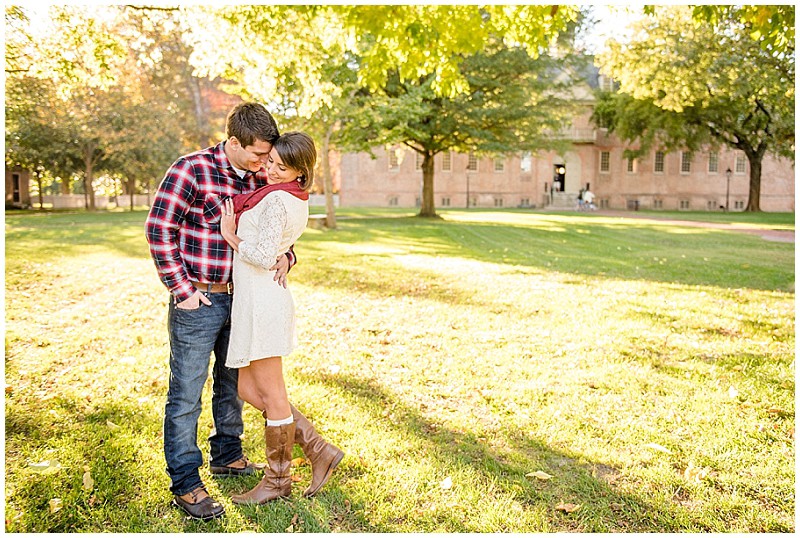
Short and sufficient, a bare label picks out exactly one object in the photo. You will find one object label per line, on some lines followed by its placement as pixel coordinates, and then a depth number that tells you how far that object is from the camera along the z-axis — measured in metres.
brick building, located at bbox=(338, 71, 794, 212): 53.00
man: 3.39
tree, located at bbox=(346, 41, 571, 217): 26.98
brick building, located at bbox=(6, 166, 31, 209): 44.16
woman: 3.35
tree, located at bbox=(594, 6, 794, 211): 23.14
